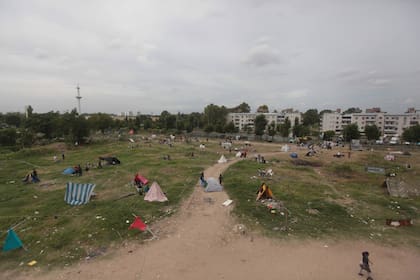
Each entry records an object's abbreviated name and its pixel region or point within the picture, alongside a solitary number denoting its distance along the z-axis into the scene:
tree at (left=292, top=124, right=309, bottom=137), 63.41
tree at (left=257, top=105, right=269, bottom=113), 108.96
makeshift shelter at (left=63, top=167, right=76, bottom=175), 23.38
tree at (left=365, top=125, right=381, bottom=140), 53.53
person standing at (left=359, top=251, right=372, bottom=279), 8.27
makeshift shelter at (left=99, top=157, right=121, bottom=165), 27.28
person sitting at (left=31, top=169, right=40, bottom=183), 20.88
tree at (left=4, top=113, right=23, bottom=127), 91.56
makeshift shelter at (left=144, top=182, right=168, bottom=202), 15.40
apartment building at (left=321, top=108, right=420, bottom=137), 69.56
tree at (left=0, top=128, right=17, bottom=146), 43.02
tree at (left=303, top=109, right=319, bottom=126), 99.93
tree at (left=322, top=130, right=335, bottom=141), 60.15
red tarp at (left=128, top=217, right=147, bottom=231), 11.53
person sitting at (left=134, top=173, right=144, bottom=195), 18.27
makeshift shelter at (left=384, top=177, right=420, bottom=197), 17.39
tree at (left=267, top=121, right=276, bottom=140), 60.25
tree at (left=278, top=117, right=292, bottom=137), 61.41
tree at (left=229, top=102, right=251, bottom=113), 119.61
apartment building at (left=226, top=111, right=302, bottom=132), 91.24
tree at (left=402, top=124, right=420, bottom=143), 48.78
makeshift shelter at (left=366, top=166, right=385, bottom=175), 24.98
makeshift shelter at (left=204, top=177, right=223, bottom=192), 17.58
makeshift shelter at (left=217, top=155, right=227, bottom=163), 28.68
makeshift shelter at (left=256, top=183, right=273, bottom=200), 15.58
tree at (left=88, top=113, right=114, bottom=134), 59.69
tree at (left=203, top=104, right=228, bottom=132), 83.06
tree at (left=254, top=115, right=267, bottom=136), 65.50
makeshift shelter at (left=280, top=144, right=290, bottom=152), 38.62
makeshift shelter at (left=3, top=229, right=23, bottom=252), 9.90
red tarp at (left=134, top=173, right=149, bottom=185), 18.72
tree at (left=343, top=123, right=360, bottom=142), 52.41
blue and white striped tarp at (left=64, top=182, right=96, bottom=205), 15.10
